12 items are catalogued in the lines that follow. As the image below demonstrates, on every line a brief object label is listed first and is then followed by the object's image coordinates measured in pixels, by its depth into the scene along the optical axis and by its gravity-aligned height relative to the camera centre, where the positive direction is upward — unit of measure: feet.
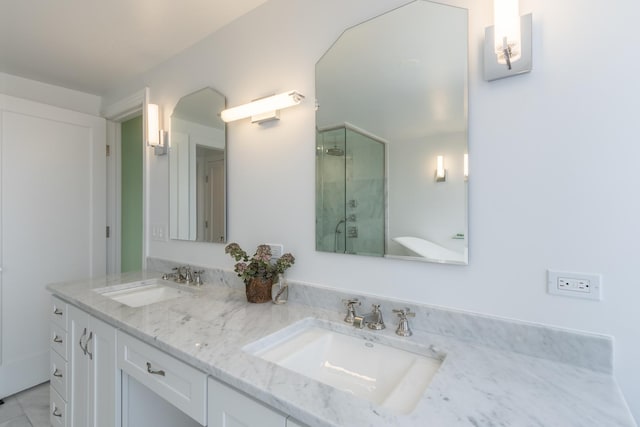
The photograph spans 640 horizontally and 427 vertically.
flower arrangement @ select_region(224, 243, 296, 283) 4.68 -0.79
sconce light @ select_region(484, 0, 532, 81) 2.97 +1.65
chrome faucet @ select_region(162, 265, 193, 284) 6.13 -1.23
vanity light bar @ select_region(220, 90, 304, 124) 4.65 +1.70
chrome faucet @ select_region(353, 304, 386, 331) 3.71 -1.30
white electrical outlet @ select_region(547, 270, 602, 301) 2.80 -0.66
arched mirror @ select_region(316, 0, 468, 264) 3.48 +0.95
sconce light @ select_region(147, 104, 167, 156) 6.89 +1.83
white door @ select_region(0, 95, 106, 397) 7.32 -0.07
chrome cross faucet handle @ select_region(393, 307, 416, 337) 3.52 -1.26
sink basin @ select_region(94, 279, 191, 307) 5.76 -1.48
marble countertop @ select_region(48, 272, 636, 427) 2.14 -1.39
